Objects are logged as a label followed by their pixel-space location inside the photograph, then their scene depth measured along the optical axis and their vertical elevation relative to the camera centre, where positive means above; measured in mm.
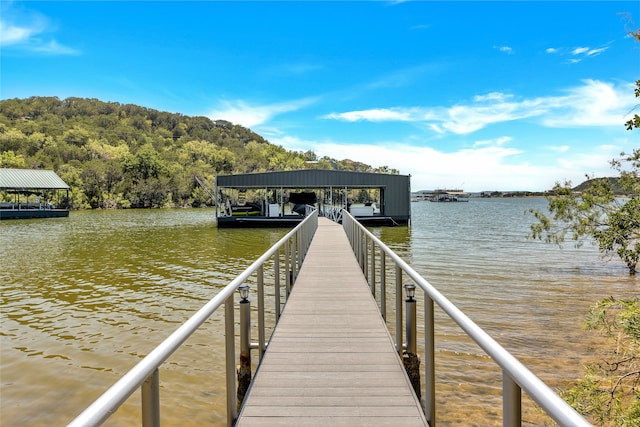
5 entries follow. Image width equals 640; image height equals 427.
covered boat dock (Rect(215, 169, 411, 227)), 28812 +1207
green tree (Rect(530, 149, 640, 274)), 7348 -170
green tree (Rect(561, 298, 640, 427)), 3295 -1622
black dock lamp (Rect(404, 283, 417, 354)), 3414 -933
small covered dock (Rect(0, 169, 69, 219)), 38031 +1699
